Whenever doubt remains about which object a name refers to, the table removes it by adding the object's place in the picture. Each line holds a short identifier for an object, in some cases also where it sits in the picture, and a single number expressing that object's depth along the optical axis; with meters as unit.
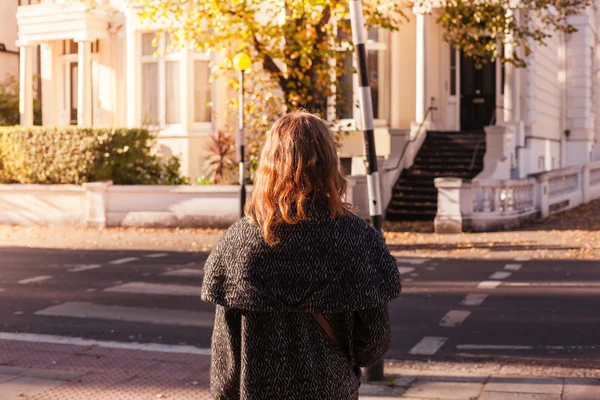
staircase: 21.84
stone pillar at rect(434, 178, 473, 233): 19.30
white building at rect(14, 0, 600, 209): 24.84
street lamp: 17.38
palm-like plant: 24.95
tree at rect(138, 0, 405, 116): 17.44
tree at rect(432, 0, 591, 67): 18.05
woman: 3.14
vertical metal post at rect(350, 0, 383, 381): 7.67
